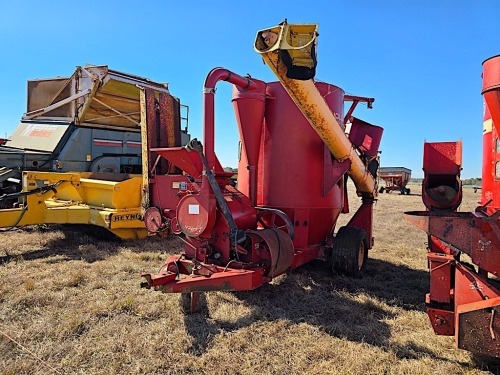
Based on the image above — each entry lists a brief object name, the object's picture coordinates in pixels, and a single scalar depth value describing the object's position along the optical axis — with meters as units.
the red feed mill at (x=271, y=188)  3.83
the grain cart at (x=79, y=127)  8.48
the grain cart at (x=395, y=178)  32.17
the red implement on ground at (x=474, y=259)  2.63
